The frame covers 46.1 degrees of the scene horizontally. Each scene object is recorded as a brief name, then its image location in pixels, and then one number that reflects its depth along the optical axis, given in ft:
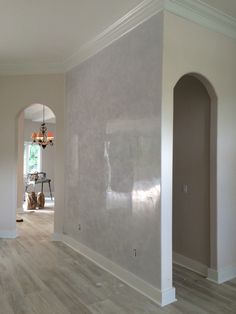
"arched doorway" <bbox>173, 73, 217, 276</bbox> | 11.12
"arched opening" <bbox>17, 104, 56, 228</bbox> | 32.81
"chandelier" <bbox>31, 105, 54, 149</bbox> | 25.52
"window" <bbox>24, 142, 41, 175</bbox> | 35.40
